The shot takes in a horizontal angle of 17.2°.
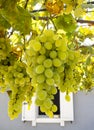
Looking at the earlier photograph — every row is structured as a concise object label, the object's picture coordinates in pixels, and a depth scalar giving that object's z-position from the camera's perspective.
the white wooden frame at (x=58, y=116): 4.80
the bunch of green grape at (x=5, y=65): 0.81
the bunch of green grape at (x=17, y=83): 0.74
